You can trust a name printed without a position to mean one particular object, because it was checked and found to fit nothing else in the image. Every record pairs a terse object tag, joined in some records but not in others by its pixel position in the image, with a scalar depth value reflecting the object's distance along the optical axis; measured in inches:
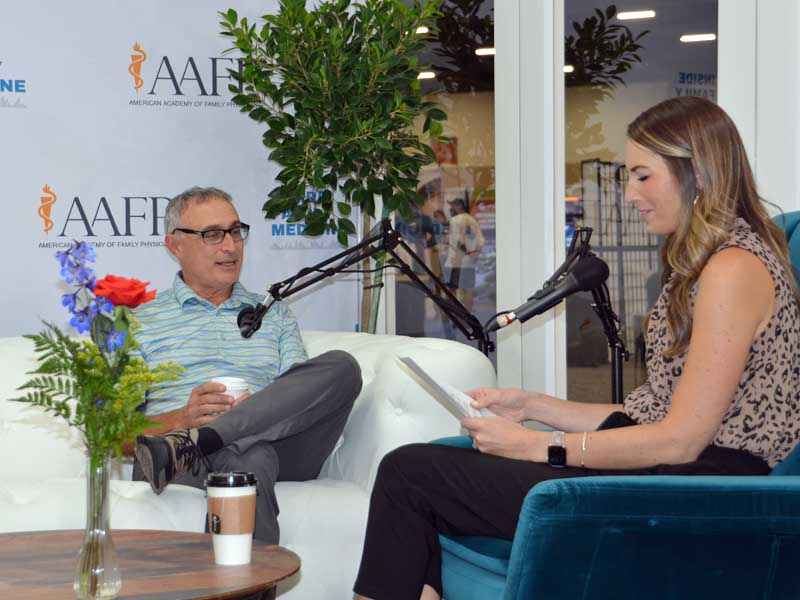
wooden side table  73.6
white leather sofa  114.6
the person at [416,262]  188.2
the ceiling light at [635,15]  153.3
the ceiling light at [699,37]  140.9
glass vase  70.9
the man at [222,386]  113.3
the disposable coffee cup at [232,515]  81.7
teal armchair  74.6
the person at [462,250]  181.9
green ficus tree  154.6
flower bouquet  66.3
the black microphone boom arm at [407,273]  125.2
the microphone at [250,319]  130.2
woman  81.9
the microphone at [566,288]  90.7
